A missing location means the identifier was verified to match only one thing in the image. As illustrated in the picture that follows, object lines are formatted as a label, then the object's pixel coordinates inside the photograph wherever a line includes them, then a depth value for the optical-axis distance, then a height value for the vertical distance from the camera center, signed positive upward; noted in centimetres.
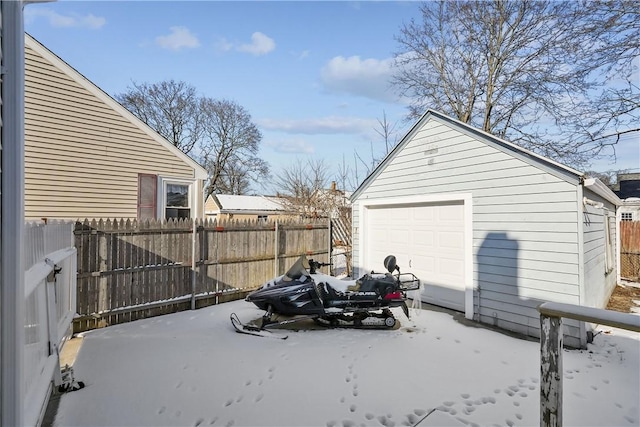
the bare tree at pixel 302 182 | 1505 +185
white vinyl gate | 184 -70
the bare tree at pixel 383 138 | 1410 +360
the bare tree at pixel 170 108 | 2270 +803
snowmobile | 467 -118
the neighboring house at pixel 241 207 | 1989 +73
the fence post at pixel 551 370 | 164 -77
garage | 437 -9
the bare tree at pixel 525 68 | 796 +494
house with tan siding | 616 +135
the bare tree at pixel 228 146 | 2603 +600
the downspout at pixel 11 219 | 128 -1
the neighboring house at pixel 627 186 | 2105 +234
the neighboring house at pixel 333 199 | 1337 +88
